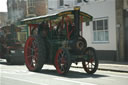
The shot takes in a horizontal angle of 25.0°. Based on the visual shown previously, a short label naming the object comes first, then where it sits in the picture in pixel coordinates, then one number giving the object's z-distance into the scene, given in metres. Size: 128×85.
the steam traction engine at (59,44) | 12.62
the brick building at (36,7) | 42.75
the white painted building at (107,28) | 19.95
